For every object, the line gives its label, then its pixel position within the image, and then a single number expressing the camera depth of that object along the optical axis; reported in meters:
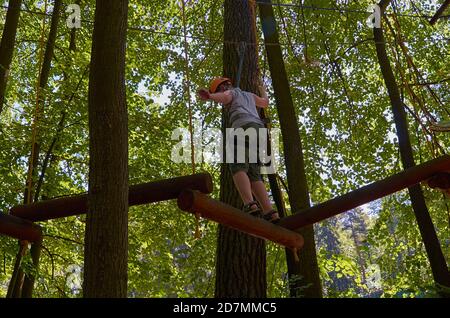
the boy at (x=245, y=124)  4.14
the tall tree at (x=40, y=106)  7.95
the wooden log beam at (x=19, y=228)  3.66
